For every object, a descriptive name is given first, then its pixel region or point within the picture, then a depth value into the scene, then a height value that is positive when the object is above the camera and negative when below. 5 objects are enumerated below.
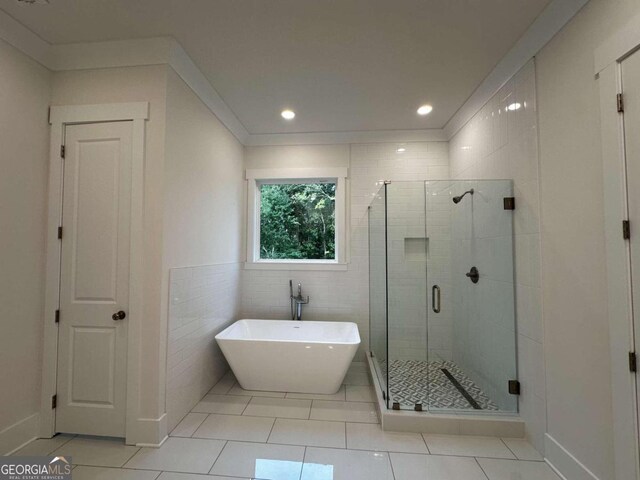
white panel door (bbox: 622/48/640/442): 1.28 +0.41
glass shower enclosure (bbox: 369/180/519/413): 2.32 -0.40
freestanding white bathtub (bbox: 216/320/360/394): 2.57 -0.98
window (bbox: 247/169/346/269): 3.67 +0.46
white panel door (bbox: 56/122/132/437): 2.01 -0.19
